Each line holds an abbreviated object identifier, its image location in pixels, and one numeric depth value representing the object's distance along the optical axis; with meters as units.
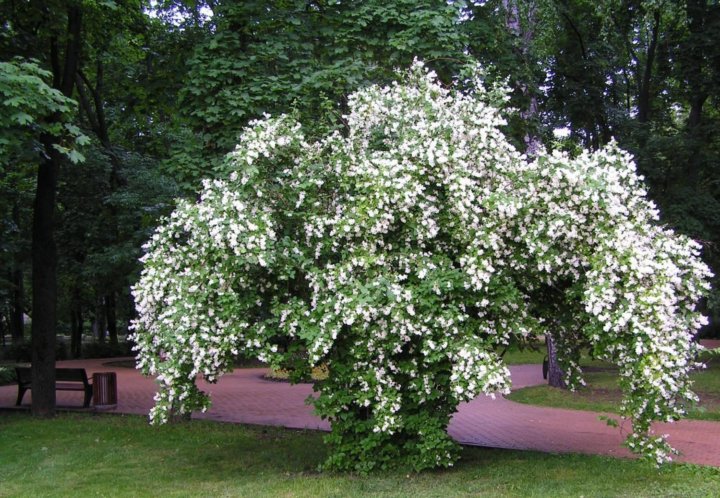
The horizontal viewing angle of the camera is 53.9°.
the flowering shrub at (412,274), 6.12
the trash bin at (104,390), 13.60
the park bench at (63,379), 13.72
